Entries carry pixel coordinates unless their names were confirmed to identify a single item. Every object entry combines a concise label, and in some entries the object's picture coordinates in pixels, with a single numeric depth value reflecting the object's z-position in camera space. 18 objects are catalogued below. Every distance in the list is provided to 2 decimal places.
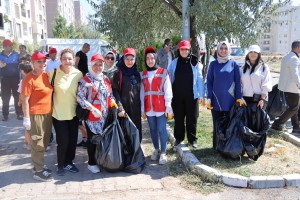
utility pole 6.01
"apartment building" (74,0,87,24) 106.44
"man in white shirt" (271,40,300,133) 5.86
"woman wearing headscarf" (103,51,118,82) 4.94
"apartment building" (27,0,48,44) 52.22
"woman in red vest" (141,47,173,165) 4.54
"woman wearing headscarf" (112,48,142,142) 4.45
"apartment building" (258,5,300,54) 87.31
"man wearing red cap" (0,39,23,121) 7.70
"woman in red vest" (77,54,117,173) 4.15
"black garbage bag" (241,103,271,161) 4.47
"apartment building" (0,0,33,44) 35.44
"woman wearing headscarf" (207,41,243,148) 4.57
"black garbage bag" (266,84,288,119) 6.50
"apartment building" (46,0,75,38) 67.06
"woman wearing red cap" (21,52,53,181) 3.94
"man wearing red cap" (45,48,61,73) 6.42
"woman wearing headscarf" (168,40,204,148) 4.80
